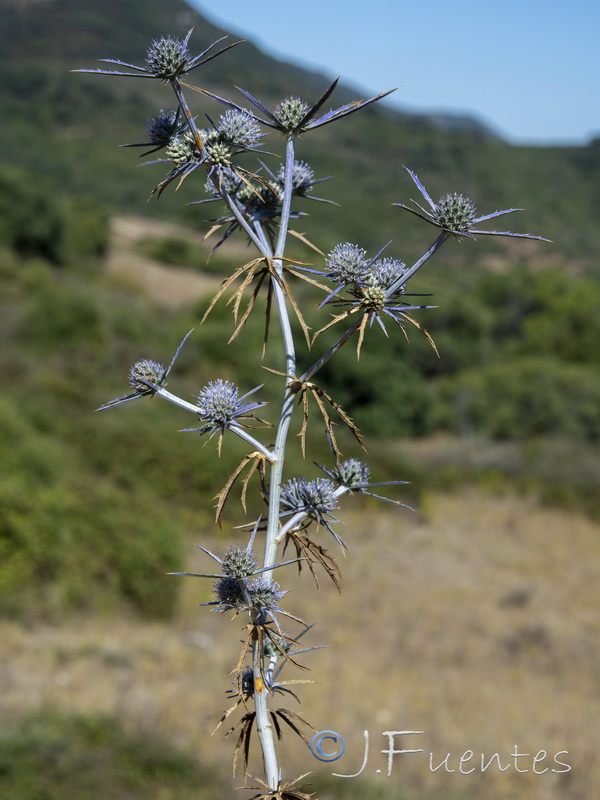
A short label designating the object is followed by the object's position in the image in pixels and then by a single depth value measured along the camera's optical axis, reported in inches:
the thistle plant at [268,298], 64.4
